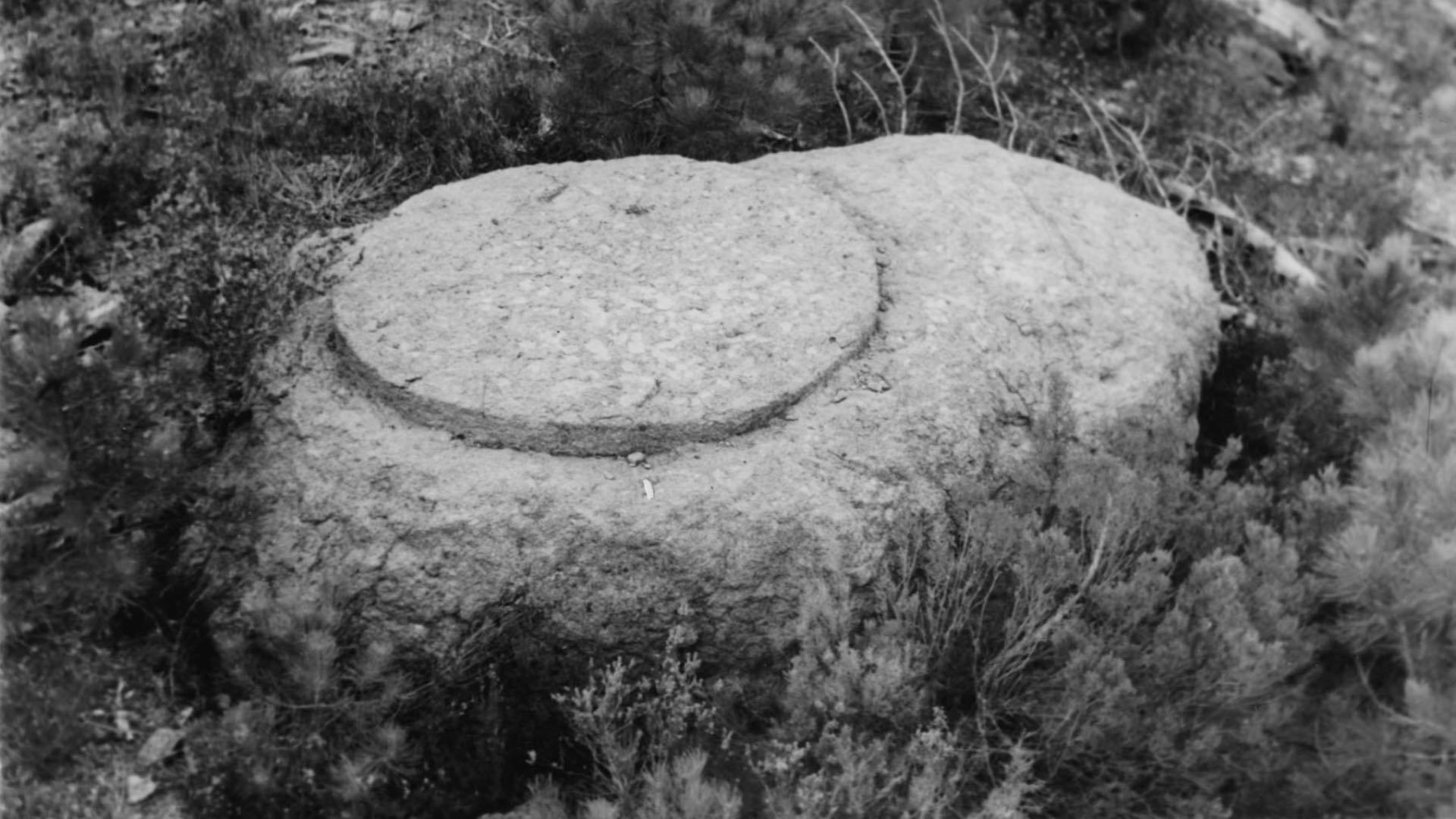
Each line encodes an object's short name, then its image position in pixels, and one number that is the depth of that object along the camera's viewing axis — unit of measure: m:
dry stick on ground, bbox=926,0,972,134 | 5.93
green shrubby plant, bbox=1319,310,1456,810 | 3.52
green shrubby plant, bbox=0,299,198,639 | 3.26
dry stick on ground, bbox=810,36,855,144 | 5.48
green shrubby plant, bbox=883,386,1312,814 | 3.46
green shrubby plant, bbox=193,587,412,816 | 3.34
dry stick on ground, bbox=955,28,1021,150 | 5.92
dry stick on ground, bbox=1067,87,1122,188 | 6.04
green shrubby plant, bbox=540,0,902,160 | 4.95
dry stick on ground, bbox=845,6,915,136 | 5.77
